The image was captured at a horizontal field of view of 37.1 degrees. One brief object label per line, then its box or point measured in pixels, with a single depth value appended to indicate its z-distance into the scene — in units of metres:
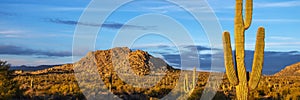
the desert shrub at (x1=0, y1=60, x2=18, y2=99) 25.24
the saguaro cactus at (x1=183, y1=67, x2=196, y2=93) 31.87
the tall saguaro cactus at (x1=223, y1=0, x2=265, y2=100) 16.02
